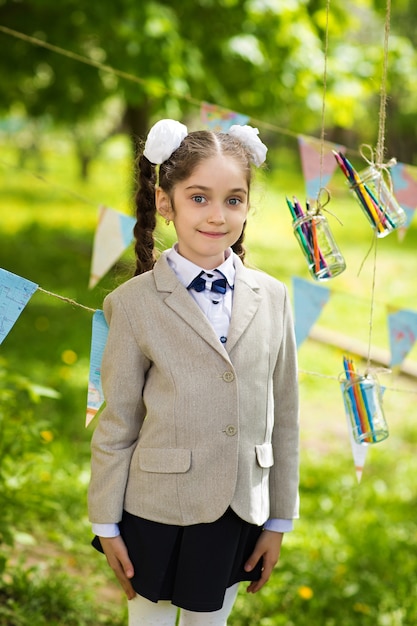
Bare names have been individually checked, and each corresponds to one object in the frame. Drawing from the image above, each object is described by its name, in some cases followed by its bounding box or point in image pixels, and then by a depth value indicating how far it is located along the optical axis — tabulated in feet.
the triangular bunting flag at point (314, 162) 18.77
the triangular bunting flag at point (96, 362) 11.76
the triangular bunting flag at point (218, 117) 18.99
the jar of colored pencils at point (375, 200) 12.77
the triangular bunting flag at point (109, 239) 17.66
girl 10.64
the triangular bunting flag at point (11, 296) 11.51
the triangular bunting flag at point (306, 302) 16.50
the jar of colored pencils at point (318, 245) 12.54
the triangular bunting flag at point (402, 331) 16.54
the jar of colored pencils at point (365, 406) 12.57
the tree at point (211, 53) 29.84
